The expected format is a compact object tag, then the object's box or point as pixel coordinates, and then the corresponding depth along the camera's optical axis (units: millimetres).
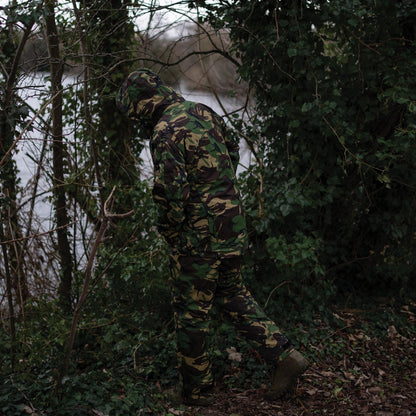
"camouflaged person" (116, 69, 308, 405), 2768
